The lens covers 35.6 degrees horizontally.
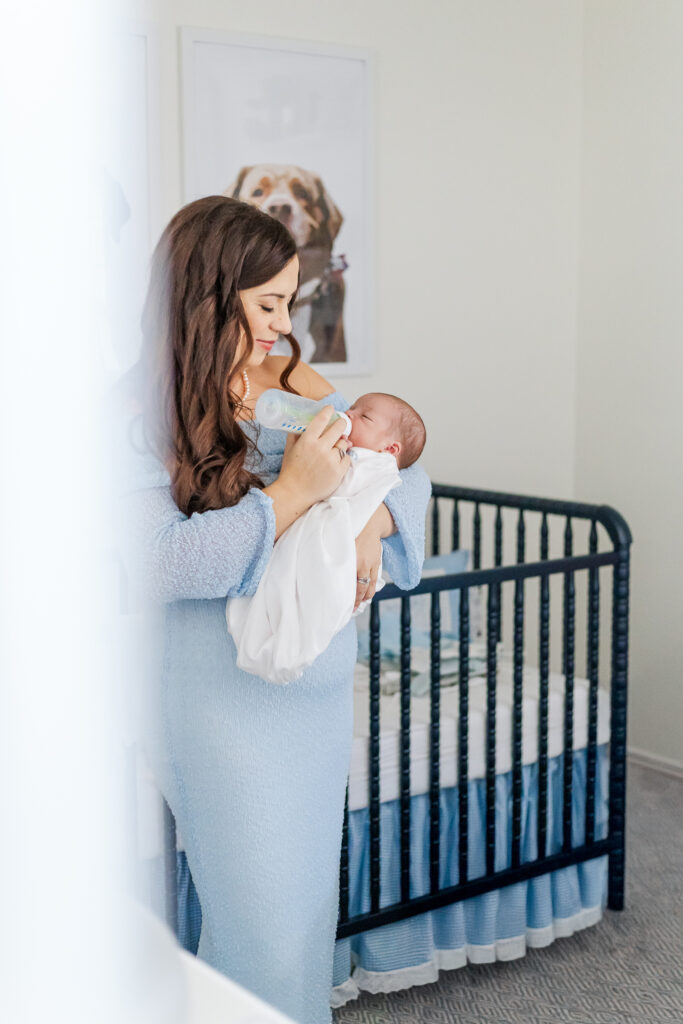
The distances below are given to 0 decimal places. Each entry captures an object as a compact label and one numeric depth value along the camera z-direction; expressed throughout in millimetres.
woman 1064
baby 1061
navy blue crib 1819
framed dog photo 2531
